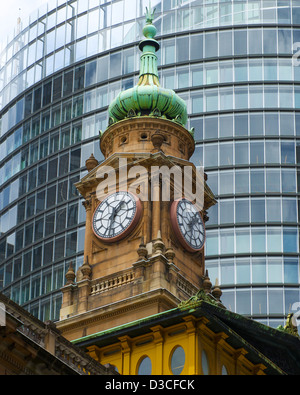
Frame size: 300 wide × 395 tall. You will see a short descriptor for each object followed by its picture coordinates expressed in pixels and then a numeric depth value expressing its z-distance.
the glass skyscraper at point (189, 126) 96.56
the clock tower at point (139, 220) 62.38
